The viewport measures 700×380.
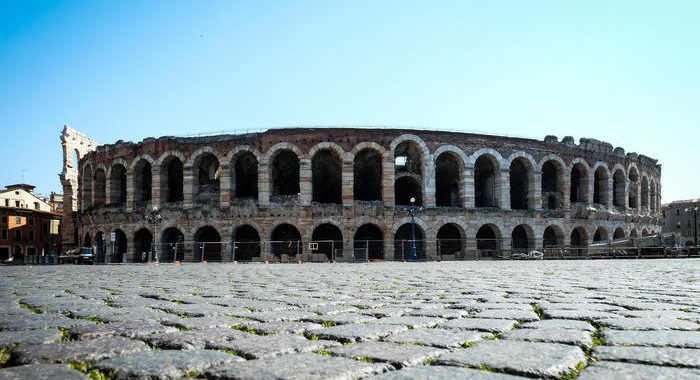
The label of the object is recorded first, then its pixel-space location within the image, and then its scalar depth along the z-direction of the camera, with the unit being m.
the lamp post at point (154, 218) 29.24
